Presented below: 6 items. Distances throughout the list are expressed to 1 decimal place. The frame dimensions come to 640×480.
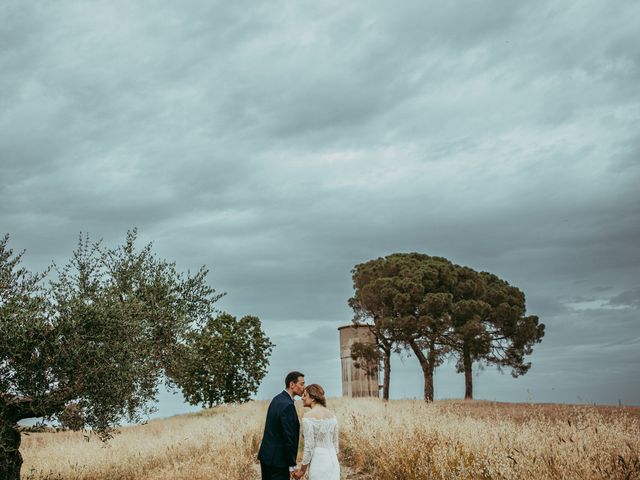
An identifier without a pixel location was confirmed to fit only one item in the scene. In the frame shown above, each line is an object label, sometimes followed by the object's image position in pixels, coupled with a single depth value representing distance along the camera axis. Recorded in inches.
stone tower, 1811.0
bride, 382.0
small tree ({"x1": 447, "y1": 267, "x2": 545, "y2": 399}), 1699.1
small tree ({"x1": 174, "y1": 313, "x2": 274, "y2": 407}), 1641.2
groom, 404.5
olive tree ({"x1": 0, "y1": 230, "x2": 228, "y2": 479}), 559.5
